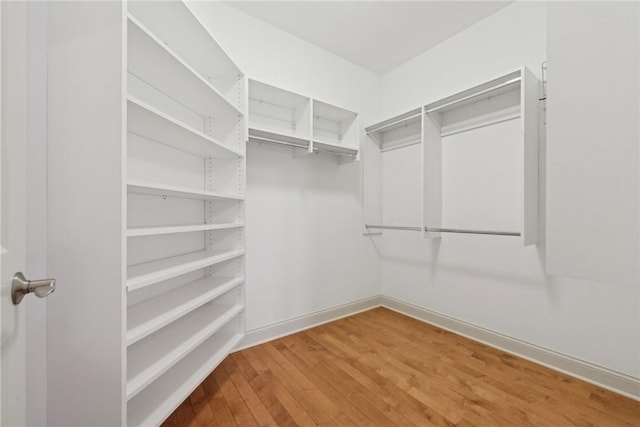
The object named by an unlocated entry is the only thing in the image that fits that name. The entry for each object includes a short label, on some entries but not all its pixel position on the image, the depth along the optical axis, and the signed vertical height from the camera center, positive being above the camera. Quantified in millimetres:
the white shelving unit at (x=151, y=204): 911 +52
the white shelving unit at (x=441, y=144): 1724 +634
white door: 515 +22
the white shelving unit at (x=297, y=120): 2012 +849
